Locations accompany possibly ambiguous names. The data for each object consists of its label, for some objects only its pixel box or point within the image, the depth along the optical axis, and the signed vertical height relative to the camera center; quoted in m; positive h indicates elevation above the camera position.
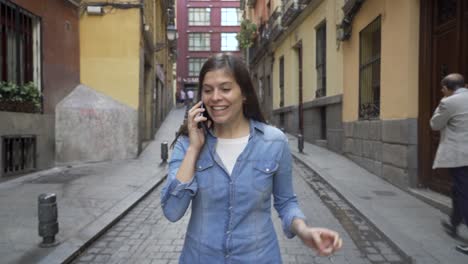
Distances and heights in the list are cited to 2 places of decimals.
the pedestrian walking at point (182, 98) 41.04 +2.45
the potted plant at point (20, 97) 8.98 +0.55
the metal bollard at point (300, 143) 13.66 -0.66
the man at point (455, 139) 4.66 -0.19
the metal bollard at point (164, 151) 11.99 -0.82
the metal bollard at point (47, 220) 4.82 -1.10
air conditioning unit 13.13 +3.45
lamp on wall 18.97 +3.94
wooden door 6.99 +1.01
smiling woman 1.89 -0.25
